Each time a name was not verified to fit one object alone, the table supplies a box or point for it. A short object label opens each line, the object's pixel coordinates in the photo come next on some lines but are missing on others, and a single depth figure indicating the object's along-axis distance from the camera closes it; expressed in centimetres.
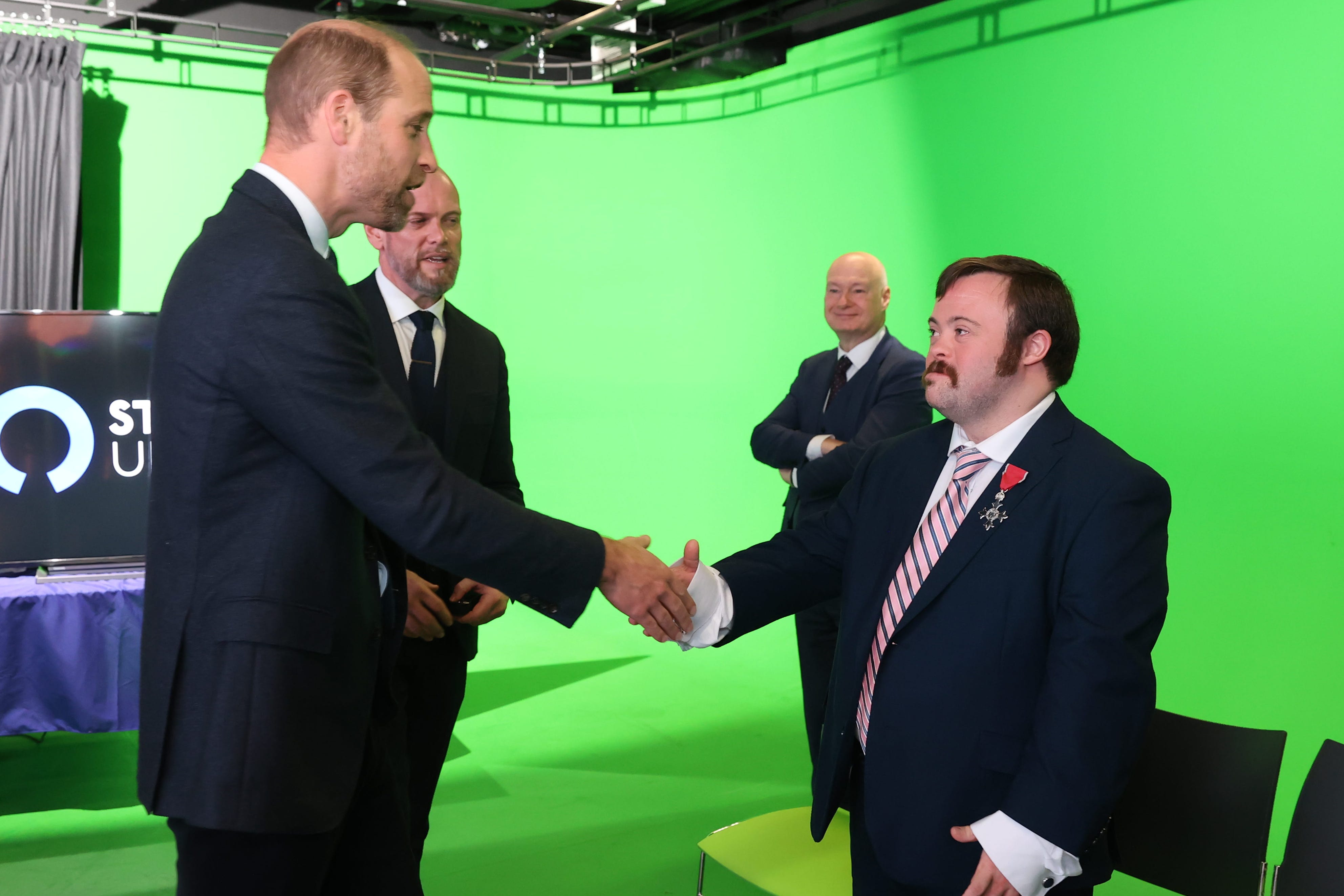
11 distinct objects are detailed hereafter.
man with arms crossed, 394
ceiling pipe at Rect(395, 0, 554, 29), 580
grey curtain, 520
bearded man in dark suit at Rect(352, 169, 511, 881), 252
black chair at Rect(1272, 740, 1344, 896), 203
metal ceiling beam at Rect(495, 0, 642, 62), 572
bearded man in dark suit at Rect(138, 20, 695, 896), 149
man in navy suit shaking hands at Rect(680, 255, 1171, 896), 177
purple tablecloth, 376
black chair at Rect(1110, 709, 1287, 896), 221
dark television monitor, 417
